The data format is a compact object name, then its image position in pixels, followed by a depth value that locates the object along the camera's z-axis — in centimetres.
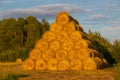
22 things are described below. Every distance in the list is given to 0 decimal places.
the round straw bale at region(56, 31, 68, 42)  2711
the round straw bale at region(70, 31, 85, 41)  2684
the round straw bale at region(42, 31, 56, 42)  2733
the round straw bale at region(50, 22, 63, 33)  2740
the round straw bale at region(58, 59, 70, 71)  2611
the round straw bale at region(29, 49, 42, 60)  2706
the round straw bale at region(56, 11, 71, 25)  2747
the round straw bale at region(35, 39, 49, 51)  2706
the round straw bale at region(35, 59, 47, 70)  2675
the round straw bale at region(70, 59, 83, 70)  2603
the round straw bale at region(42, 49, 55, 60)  2677
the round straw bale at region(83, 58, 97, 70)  2567
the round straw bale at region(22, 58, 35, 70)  2694
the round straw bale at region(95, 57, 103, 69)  2617
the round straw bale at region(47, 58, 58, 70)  2641
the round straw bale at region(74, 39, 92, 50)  2642
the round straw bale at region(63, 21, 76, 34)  2725
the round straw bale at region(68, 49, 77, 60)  2644
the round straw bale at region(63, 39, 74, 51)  2675
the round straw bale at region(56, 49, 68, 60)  2653
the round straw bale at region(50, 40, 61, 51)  2686
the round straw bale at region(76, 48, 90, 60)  2600
